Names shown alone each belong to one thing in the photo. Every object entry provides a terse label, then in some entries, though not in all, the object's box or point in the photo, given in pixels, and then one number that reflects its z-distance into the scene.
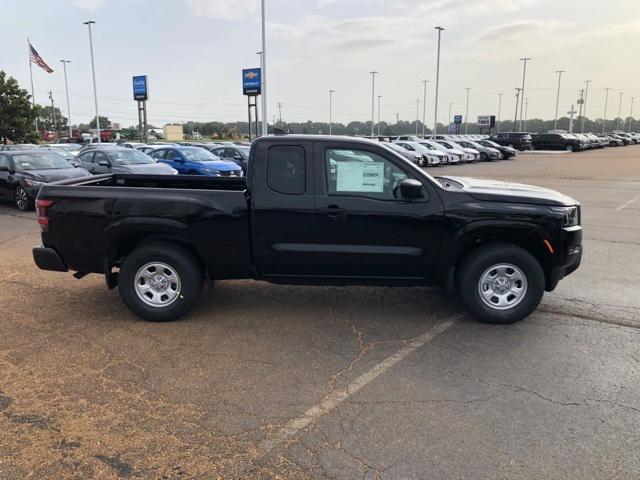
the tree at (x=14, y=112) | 37.00
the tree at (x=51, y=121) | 112.19
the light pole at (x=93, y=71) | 48.43
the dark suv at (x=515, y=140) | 52.59
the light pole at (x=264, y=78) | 31.20
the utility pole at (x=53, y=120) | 106.18
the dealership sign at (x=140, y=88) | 51.55
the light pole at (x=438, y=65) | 57.70
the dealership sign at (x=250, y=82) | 41.78
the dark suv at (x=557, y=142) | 51.91
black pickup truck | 5.00
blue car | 19.51
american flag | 43.97
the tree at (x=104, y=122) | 111.10
